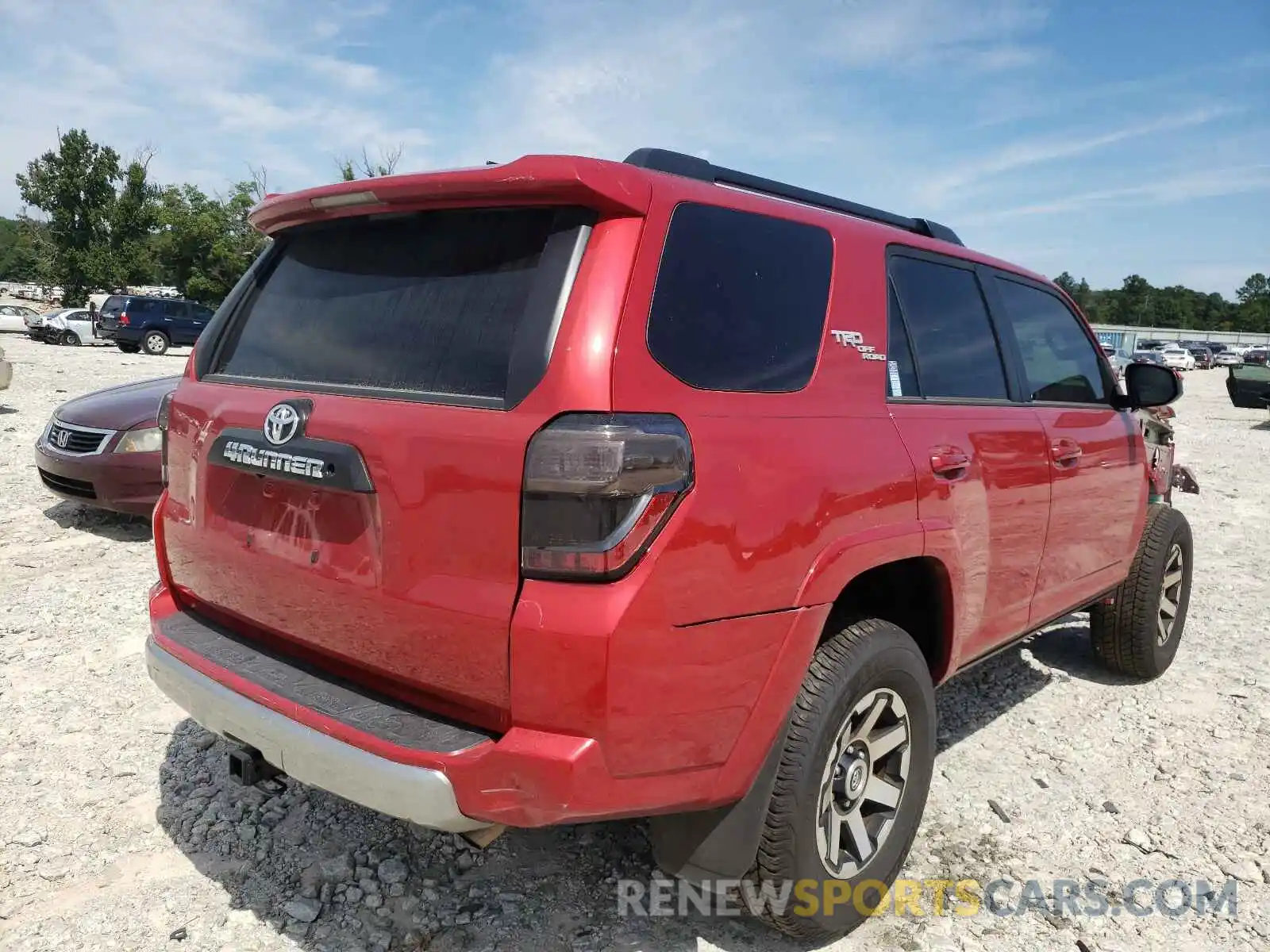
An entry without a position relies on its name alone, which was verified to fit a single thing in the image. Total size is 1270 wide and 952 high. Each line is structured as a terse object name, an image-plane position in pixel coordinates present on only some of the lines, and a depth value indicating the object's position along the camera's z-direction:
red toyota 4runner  1.79
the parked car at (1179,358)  49.28
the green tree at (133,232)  49.97
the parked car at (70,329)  30.16
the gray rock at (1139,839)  2.99
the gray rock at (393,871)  2.62
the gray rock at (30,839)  2.75
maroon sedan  5.84
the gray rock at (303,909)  2.45
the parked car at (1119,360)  32.90
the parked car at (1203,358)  57.56
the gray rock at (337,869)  2.62
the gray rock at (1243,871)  2.84
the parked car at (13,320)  33.09
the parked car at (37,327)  30.86
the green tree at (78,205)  49.59
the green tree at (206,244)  45.94
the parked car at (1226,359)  59.16
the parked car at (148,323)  26.30
